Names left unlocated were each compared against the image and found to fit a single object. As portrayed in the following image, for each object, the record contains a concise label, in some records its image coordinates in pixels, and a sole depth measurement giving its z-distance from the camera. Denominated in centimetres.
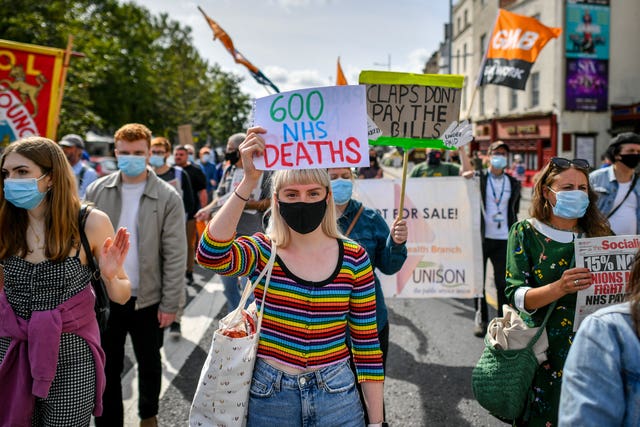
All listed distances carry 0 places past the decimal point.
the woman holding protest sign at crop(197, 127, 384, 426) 200
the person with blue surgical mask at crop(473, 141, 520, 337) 552
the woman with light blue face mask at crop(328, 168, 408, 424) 308
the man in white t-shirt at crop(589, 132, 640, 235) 461
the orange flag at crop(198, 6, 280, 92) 694
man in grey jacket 341
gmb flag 601
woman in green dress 254
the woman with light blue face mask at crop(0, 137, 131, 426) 230
